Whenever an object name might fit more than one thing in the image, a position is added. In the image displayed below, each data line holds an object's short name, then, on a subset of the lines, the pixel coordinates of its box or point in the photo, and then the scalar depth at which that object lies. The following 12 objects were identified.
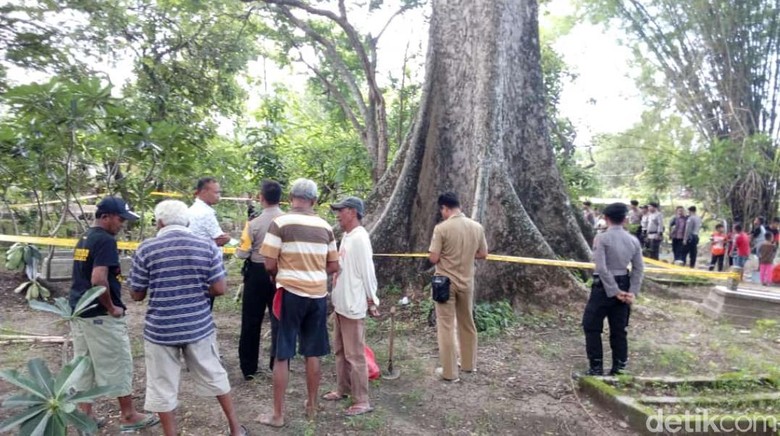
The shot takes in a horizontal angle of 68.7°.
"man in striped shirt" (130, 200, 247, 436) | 3.53
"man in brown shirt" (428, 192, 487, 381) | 5.00
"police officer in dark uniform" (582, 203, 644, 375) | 4.91
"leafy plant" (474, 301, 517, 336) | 6.30
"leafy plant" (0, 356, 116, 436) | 2.72
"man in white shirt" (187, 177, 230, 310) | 4.77
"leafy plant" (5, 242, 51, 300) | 7.70
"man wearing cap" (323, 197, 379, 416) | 4.31
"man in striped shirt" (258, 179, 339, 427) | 4.03
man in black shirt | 3.72
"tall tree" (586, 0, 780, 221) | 15.22
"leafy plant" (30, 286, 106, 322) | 3.07
